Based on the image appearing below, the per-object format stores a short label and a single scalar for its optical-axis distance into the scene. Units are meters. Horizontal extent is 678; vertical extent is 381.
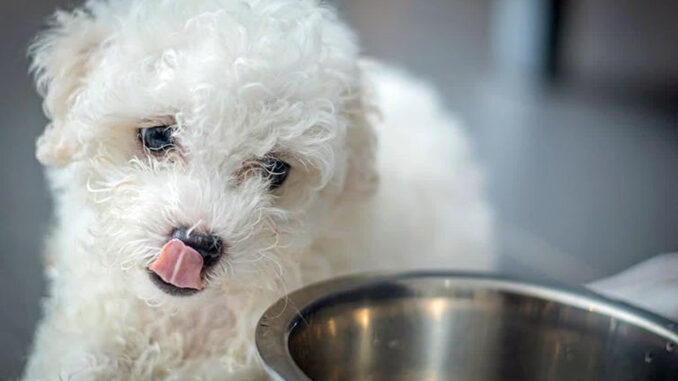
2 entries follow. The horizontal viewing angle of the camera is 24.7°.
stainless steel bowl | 0.54
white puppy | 0.51
